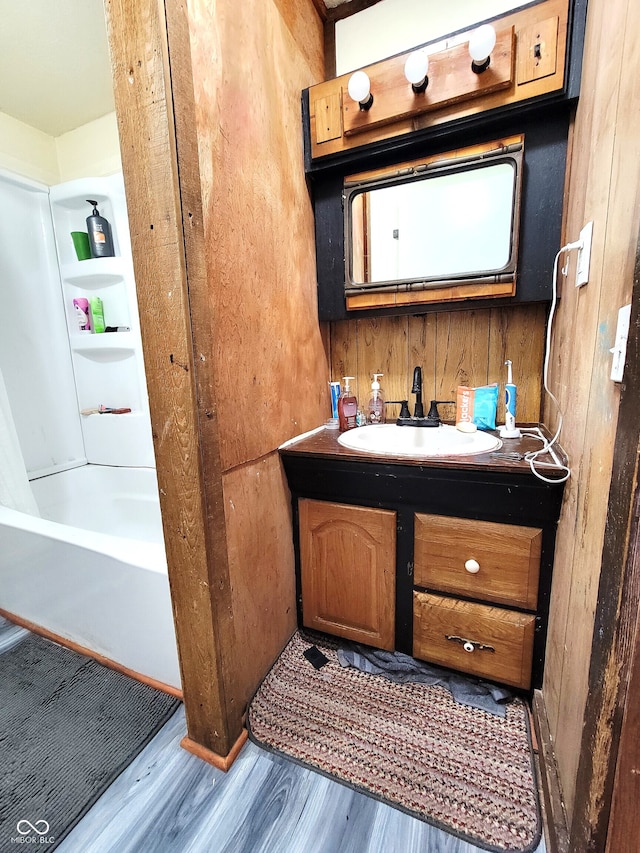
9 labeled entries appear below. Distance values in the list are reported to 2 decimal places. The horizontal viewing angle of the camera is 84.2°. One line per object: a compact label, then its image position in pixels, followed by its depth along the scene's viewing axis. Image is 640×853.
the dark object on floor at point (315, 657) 1.35
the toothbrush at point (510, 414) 1.28
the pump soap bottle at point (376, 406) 1.56
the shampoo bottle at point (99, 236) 1.96
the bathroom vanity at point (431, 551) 1.06
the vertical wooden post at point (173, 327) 0.76
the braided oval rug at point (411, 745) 0.90
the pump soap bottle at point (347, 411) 1.51
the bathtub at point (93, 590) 1.19
